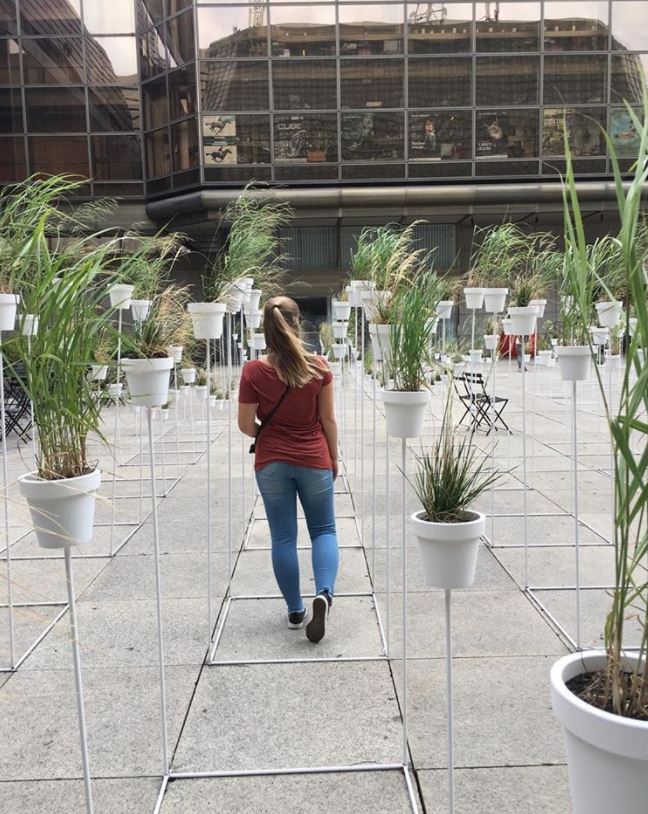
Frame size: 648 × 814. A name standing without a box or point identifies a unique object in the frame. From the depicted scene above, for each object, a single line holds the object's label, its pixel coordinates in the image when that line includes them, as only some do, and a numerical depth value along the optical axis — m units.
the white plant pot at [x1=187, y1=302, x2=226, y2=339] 3.66
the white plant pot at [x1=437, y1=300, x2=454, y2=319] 5.18
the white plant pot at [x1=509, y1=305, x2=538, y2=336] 4.27
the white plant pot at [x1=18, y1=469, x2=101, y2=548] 1.92
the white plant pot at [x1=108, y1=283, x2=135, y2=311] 3.73
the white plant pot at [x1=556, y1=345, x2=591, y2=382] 3.35
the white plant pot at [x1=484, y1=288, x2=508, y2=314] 4.81
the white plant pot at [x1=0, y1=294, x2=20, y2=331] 3.03
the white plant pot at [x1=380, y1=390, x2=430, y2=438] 2.65
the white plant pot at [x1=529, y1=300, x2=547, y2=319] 5.30
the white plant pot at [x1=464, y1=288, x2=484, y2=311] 5.01
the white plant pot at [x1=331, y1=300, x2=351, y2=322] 7.22
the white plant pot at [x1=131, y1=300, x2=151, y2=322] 3.44
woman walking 3.44
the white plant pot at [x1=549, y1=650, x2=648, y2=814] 1.17
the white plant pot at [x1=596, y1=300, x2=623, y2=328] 5.14
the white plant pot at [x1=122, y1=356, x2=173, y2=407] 2.71
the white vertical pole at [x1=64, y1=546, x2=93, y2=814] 1.93
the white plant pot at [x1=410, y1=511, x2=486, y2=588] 1.87
